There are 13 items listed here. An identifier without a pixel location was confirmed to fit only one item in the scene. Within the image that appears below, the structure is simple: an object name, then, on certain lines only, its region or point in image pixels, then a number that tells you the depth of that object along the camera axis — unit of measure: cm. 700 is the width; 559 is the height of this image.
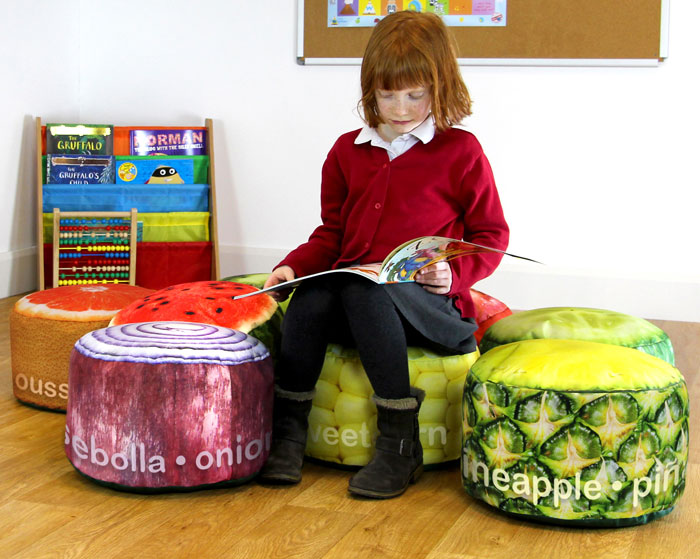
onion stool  136
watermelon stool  165
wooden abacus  321
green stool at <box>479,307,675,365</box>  164
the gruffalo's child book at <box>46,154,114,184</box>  330
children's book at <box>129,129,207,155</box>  338
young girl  146
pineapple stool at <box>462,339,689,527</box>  128
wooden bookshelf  324
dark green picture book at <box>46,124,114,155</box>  331
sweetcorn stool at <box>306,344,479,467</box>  154
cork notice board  301
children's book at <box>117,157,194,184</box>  336
